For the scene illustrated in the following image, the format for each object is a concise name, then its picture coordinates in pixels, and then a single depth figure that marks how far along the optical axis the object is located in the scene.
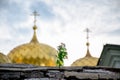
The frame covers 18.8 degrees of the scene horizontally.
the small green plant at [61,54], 6.96
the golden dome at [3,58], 20.92
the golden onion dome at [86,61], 26.28
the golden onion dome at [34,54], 24.09
